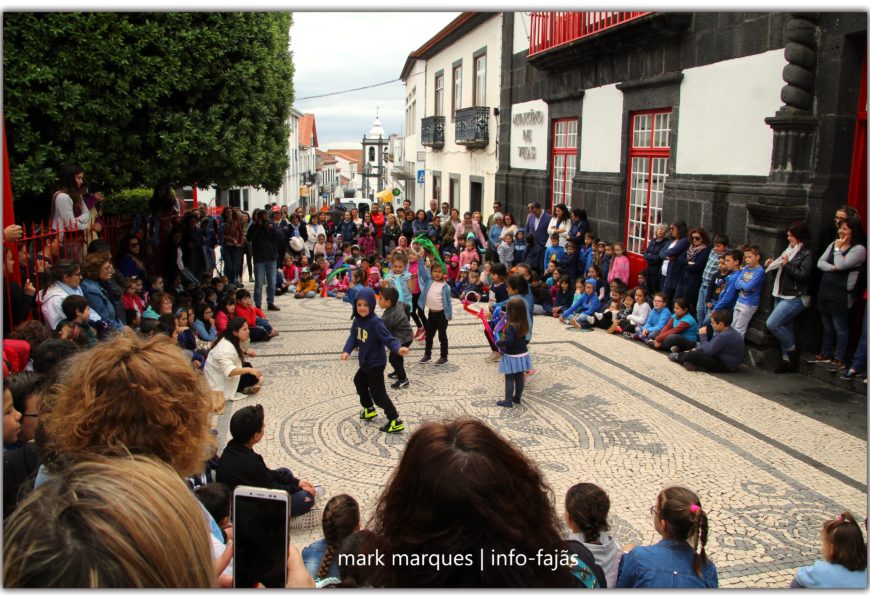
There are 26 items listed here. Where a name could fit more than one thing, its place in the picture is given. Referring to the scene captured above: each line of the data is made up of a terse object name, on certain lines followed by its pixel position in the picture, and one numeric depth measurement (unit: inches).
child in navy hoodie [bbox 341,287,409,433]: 279.0
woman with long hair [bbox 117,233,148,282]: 400.2
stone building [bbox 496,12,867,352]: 331.9
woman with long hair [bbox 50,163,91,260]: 324.2
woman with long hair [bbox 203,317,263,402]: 281.3
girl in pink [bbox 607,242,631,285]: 474.9
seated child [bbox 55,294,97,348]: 250.4
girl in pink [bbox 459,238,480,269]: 608.1
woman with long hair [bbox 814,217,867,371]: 314.2
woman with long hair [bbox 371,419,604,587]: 72.9
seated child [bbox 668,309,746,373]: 353.4
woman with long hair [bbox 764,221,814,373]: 332.2
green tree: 321.4
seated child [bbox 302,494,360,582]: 149.2
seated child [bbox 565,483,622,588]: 141.0
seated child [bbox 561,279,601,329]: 471.8
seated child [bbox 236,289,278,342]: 410.9
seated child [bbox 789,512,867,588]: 131.6
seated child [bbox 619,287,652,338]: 433.7
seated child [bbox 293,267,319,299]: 603.8
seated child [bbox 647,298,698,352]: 387.5
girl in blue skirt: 301.3
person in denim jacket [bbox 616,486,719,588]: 128.0
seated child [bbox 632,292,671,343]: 412.5
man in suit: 583.2
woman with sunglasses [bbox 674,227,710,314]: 399.2
